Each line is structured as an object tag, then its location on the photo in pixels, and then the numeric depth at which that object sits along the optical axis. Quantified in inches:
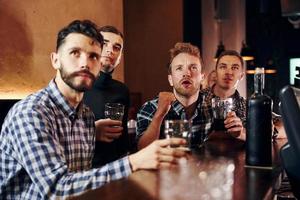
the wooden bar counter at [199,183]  44.4
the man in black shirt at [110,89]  100.6
